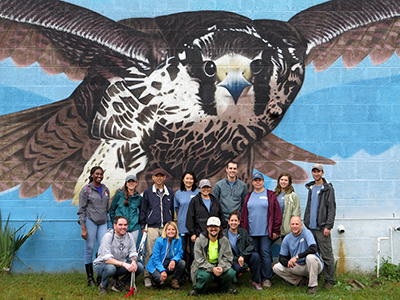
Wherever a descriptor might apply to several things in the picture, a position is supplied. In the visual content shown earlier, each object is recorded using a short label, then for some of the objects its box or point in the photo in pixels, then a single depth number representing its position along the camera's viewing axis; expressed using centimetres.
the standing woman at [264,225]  582
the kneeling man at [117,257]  535
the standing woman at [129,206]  588
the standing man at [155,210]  587
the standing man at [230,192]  604
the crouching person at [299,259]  553
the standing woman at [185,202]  593
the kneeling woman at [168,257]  555
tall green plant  641
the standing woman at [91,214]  582
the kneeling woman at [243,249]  563
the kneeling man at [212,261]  527
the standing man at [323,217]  583
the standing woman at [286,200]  605
